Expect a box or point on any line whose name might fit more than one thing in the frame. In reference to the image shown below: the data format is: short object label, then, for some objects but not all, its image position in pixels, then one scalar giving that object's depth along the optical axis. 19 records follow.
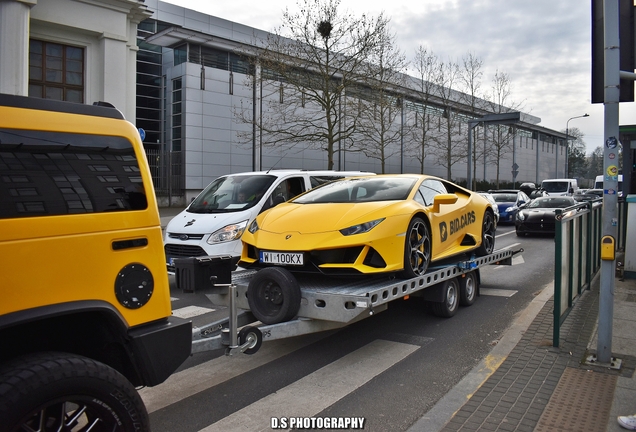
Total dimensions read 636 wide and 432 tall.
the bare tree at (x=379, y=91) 25.91
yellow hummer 2.36
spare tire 4.56
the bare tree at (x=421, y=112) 38.31
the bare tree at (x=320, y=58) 23.31
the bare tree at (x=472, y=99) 40.78
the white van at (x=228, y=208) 7.95
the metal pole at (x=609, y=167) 4.74
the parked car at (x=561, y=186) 30.92
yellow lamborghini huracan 5.03
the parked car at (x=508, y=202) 21.42
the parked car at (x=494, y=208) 8.48
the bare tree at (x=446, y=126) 39.28
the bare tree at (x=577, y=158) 99.82
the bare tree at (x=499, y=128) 43.97
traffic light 4.85
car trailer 3.91
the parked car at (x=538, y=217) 16.55
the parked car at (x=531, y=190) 29.98
